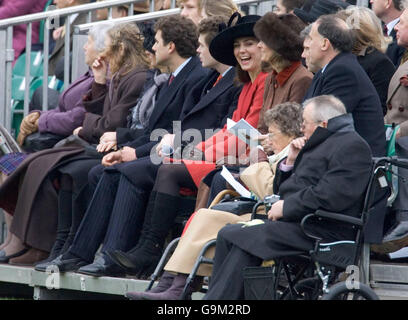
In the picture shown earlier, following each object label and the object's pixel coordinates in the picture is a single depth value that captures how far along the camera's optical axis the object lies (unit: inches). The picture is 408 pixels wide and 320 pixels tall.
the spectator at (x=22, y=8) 855.1
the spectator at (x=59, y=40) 799.0
